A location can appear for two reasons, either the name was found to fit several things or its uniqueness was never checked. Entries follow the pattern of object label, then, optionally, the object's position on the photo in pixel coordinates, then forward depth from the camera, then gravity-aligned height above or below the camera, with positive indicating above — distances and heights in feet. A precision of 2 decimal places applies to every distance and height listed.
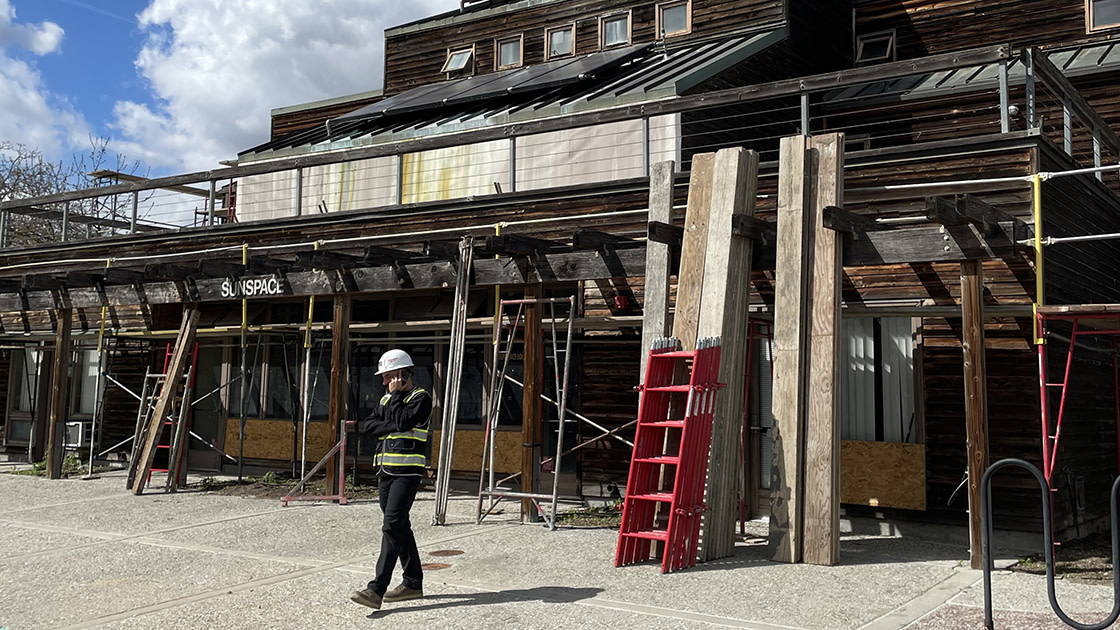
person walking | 22.06 -1.36
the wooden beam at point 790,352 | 27.45 +1.93
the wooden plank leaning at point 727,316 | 27.84 +2.97
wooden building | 32.65 +7.20
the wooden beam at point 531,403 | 34.86 +0.30
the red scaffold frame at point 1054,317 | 26.18 +2.84
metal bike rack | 18.34 -2.34
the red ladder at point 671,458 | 26.18 -1.17
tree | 111.83 +24.44
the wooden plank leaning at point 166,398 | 42.68 +0.12
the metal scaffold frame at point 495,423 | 33.19 -0.50
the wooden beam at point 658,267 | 30.58 +4.73
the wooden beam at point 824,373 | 27.09 +1.33
